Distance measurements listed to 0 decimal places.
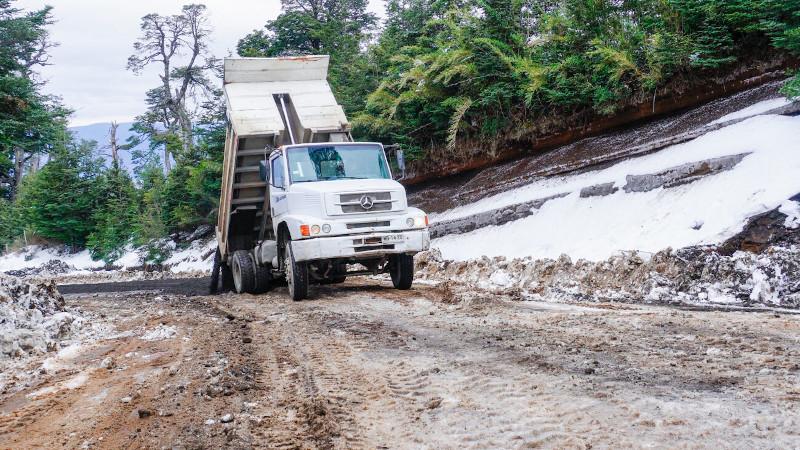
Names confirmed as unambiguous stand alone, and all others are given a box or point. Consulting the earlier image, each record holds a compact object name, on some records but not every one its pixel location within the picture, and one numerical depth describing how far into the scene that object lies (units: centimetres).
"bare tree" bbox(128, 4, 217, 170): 4369
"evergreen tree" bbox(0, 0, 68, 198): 2023
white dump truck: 1004
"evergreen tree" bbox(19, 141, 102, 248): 3975
